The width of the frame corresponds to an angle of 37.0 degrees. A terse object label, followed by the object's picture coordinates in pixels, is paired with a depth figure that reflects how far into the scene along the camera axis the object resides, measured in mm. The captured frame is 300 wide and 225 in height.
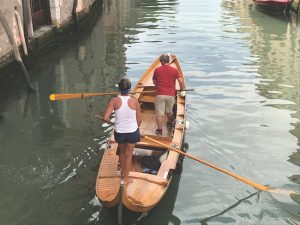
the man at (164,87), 7355
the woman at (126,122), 5488
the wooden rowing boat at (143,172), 5368
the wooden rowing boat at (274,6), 21422
